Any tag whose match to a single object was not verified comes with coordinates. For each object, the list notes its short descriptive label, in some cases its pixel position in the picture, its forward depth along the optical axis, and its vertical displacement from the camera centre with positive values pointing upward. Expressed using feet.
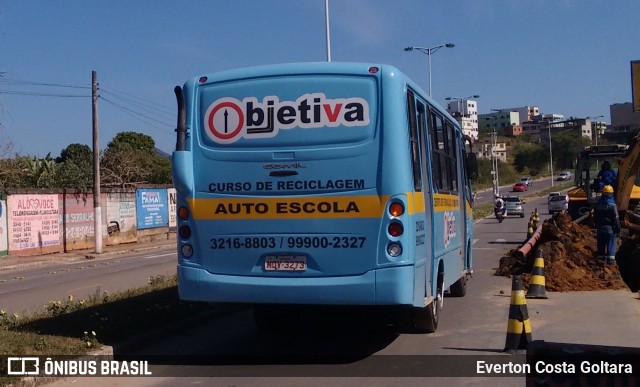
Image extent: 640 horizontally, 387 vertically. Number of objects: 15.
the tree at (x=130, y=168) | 147.54 +11.17
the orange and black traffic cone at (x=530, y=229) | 73.89 -2.63
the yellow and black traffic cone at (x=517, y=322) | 26.32 -4.25
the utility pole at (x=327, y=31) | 89.89 +22.25
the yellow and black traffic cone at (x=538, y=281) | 38.93 -4.25
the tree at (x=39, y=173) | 120.47 +7.89
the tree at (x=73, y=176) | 115.85 +7.12
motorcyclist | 140.84 -0.10
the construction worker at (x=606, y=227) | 51.85 -1.78
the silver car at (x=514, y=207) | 159.84 -0.41
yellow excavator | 61.00 +2.33
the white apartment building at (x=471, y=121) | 435.53 +55.97
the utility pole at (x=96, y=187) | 99.30 +4.32
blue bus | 24.14 +0.83
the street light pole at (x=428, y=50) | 143.25 +31.38
